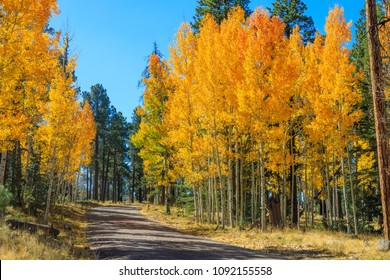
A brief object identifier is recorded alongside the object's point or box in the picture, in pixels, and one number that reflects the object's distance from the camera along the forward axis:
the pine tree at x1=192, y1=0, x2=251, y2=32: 25.16
